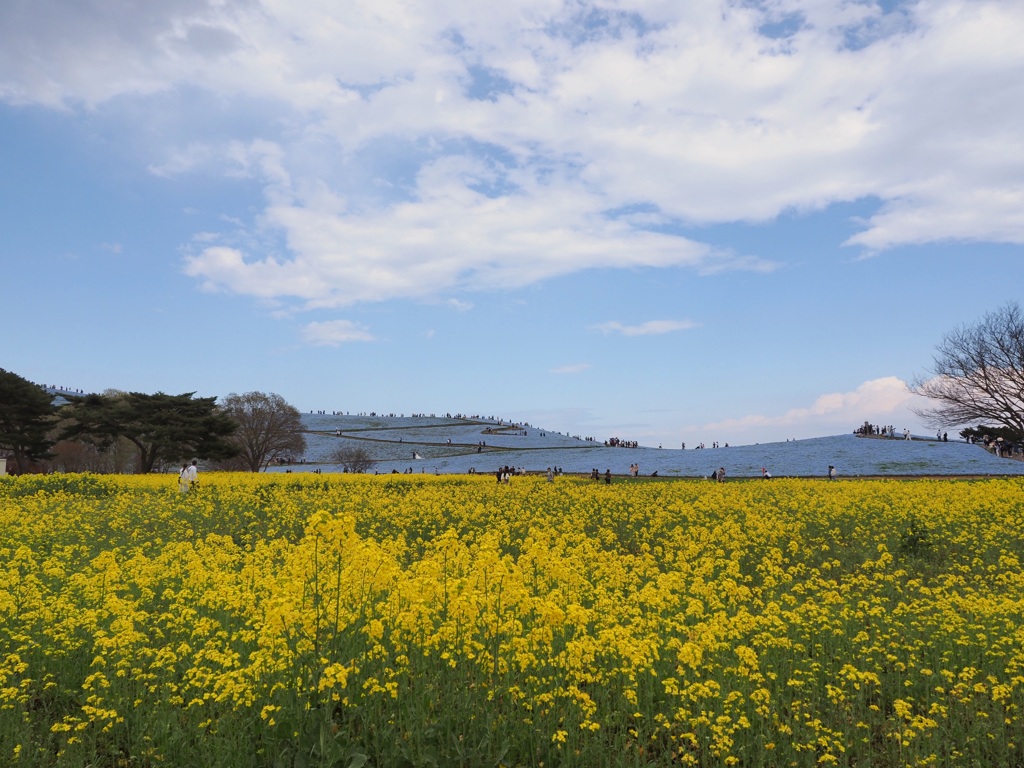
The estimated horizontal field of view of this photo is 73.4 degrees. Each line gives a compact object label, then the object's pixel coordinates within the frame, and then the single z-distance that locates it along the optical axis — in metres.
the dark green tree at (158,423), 55.12
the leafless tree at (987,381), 49.47
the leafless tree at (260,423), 71.25
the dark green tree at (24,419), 52.31
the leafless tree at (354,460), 81.75
